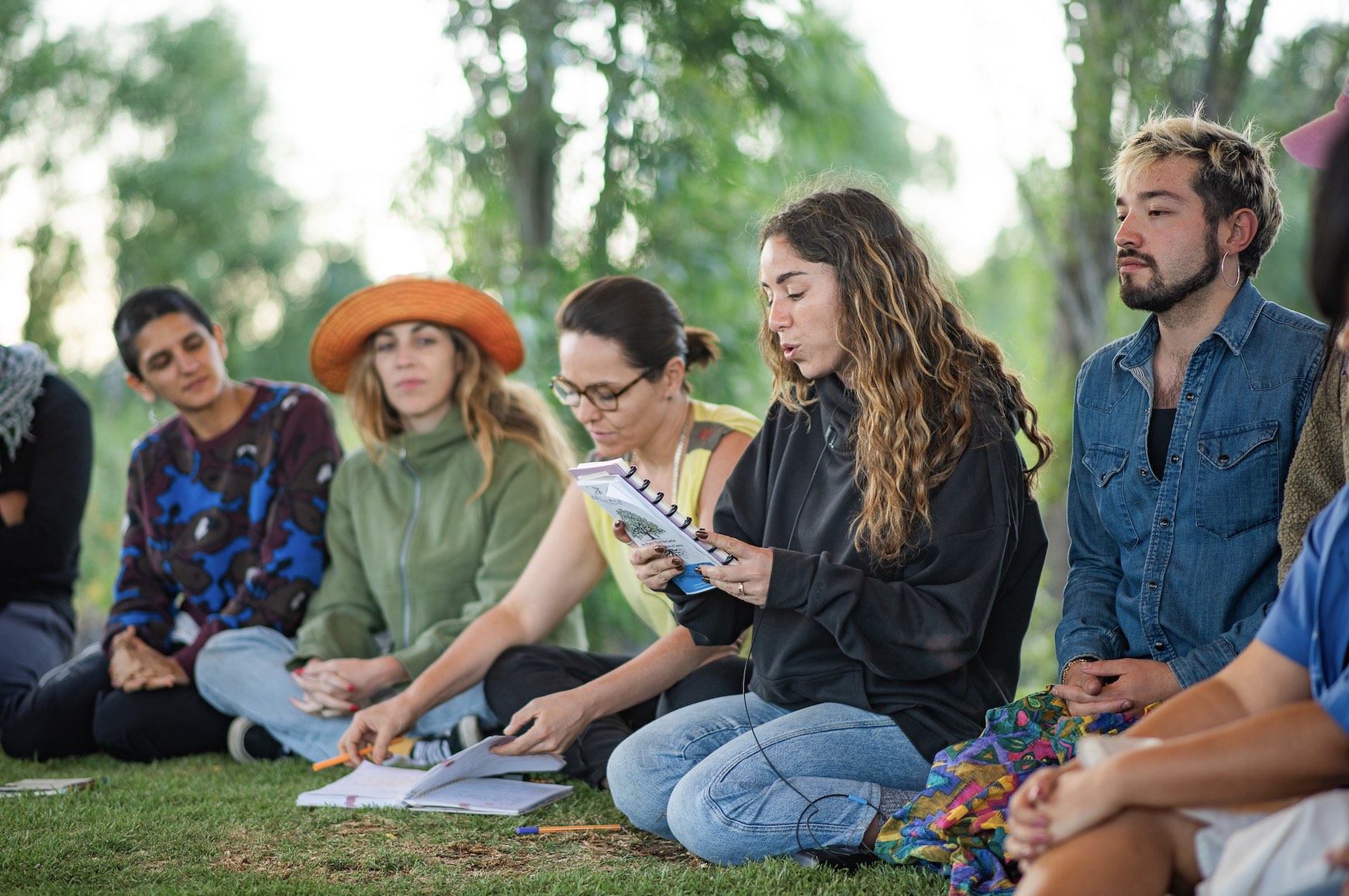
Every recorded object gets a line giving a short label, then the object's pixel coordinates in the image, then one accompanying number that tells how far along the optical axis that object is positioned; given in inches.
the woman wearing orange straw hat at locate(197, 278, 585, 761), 144.5
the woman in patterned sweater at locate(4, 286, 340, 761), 148.7
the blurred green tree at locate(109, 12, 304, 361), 451.5
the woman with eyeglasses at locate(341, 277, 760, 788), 119.3
